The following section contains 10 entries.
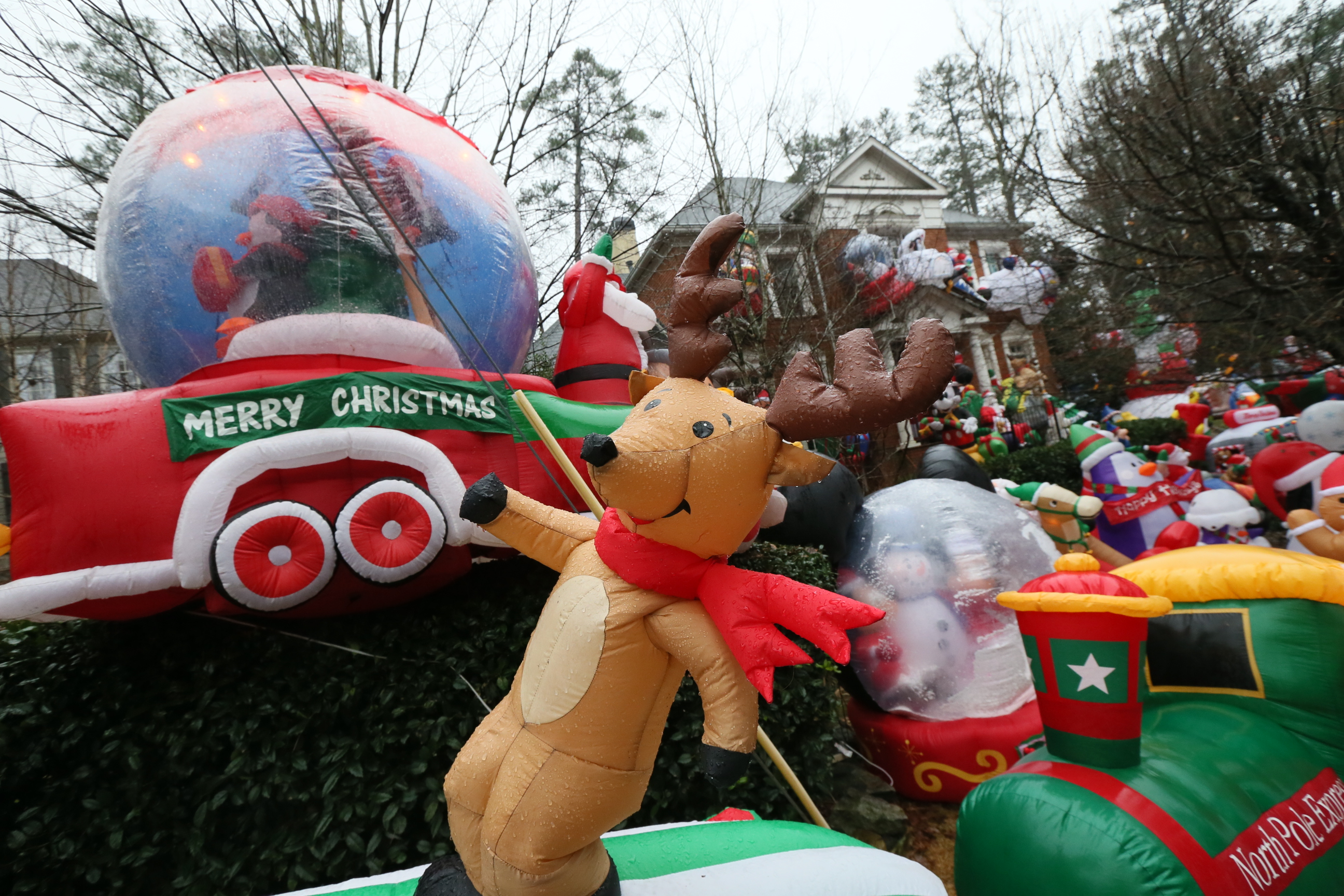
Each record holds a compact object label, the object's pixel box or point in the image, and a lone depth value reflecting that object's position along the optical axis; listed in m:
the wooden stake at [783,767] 2.25
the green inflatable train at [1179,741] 2.25
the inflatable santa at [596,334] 4.12
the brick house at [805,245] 8.31
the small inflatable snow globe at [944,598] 4.25
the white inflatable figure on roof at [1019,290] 12.19
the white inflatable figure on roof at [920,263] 11.36
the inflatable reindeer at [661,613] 1.60
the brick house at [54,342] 7.29
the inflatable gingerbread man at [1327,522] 4.80
